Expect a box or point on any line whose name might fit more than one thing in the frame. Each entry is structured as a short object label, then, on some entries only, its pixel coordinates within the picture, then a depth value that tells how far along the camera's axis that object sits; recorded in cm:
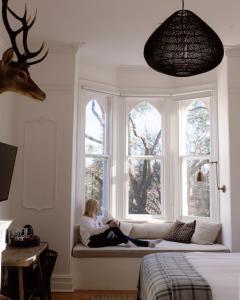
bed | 241
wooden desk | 320
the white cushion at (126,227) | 500
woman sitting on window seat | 452
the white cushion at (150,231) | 504
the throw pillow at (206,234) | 470
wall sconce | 466
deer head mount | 219
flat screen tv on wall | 331
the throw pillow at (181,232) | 481
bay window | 519
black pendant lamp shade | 223
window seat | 434
